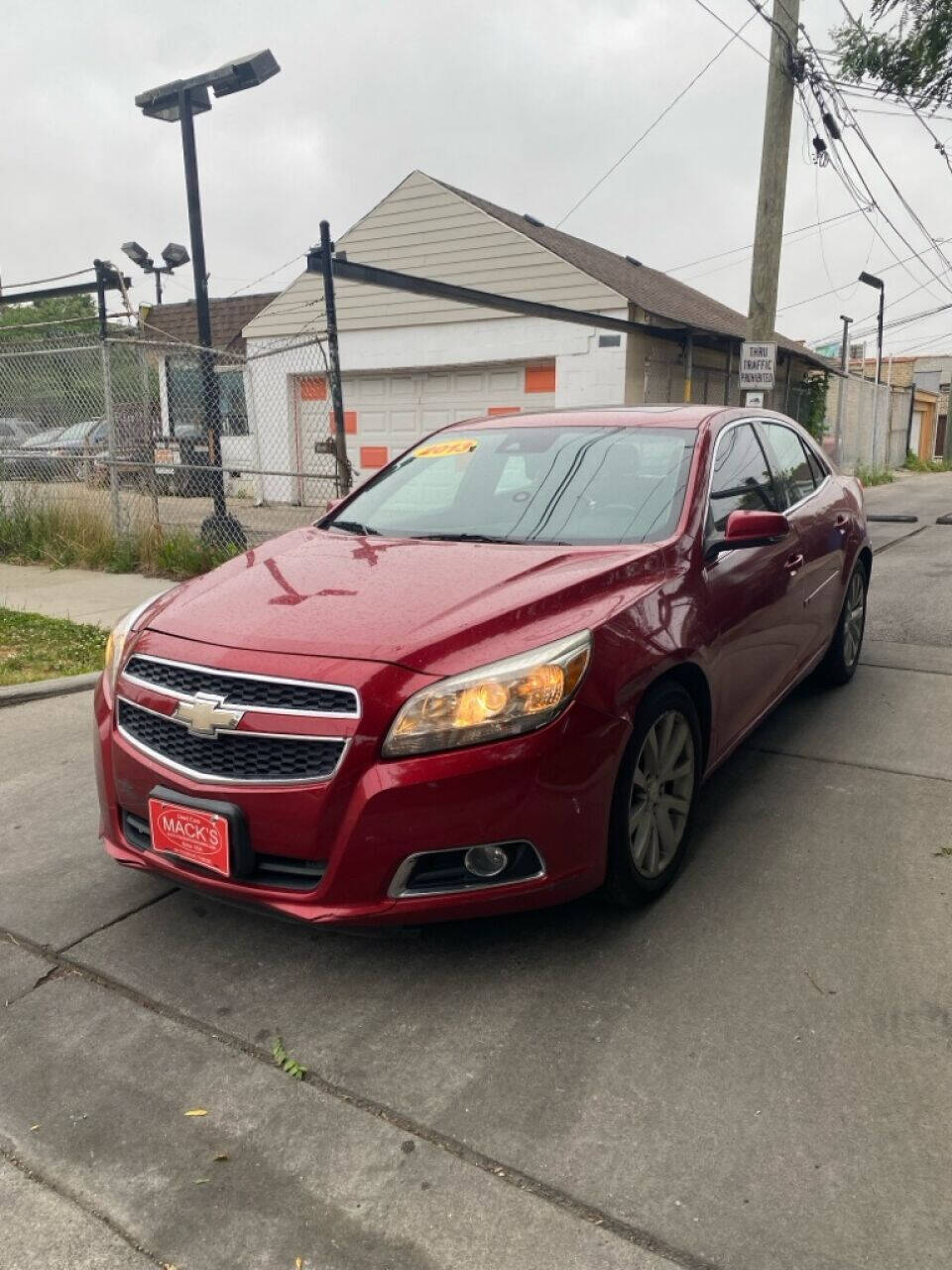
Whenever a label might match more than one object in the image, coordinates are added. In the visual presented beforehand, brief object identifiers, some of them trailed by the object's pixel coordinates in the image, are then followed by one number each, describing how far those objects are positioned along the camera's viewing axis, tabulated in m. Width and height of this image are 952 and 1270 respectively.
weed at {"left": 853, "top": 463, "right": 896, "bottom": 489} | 22.80
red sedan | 2.46
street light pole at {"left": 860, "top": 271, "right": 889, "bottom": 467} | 25.29
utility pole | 11.13
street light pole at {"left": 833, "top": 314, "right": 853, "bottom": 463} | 21.62
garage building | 15.33
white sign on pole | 11.06
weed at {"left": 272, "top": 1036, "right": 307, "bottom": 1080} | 2.34
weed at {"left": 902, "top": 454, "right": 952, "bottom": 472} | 31.83
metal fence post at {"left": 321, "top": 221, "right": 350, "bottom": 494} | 7.18
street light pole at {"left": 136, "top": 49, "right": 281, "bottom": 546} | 8.41
